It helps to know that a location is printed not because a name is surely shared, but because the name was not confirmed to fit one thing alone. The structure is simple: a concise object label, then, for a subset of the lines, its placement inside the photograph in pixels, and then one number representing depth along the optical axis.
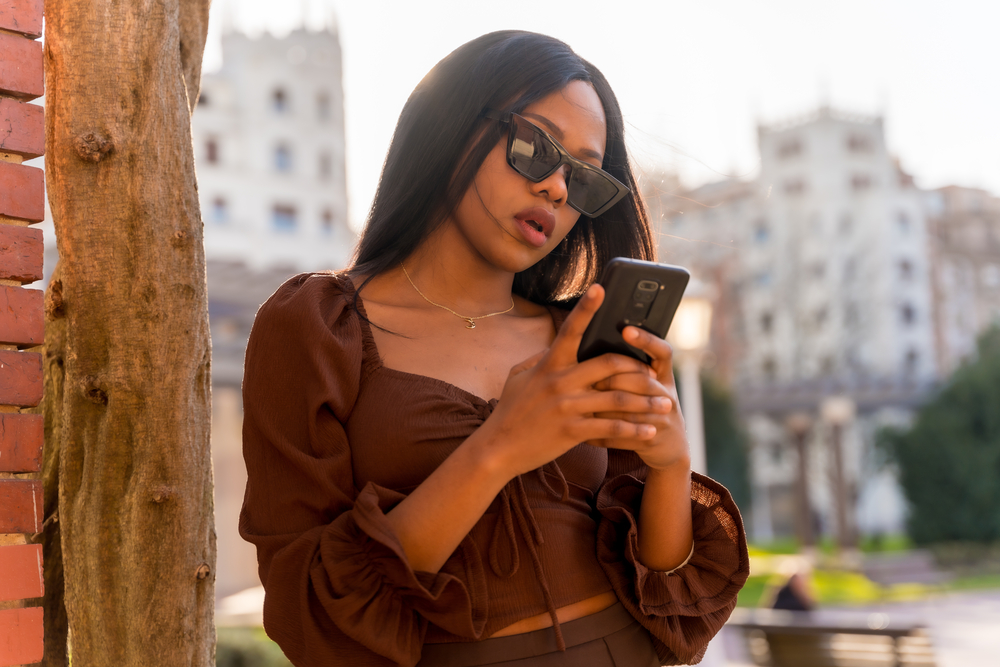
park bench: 6.01
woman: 1.46
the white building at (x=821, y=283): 34.41
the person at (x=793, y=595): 8.66
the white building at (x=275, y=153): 32.12
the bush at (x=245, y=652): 6.63
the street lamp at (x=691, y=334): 8.58
